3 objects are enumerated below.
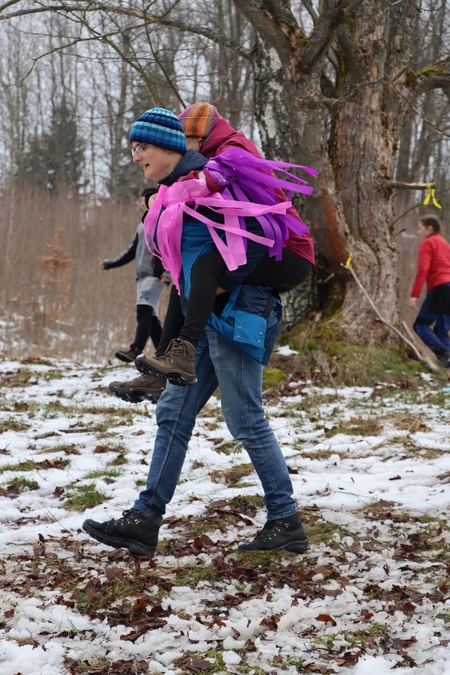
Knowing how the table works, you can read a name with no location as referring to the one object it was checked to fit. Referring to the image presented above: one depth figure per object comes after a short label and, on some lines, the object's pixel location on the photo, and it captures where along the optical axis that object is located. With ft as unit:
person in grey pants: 55.57
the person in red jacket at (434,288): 62.34
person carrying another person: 20.06
